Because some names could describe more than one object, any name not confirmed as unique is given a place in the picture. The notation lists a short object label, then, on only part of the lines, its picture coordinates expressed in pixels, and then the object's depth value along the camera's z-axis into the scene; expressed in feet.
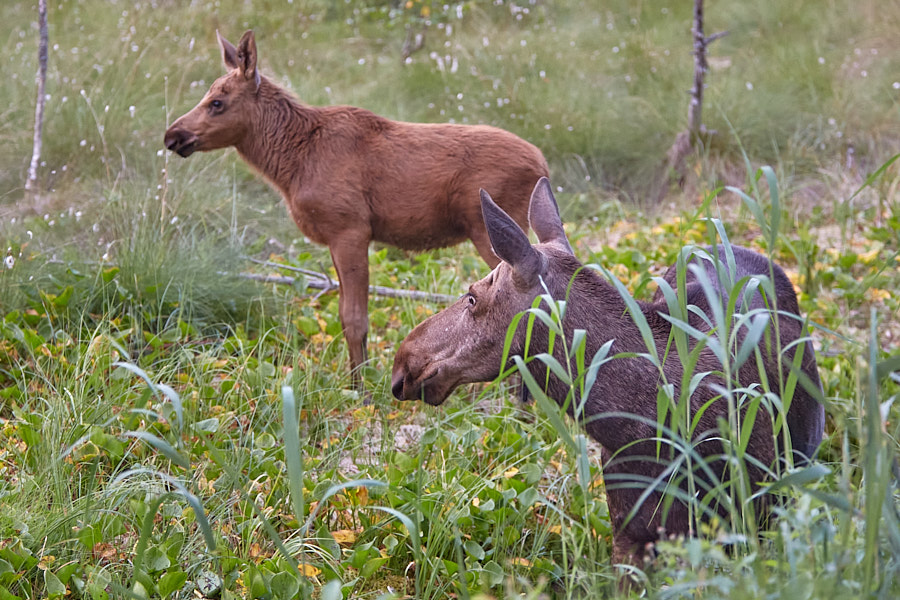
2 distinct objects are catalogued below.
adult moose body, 18.10
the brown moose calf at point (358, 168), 29.19
